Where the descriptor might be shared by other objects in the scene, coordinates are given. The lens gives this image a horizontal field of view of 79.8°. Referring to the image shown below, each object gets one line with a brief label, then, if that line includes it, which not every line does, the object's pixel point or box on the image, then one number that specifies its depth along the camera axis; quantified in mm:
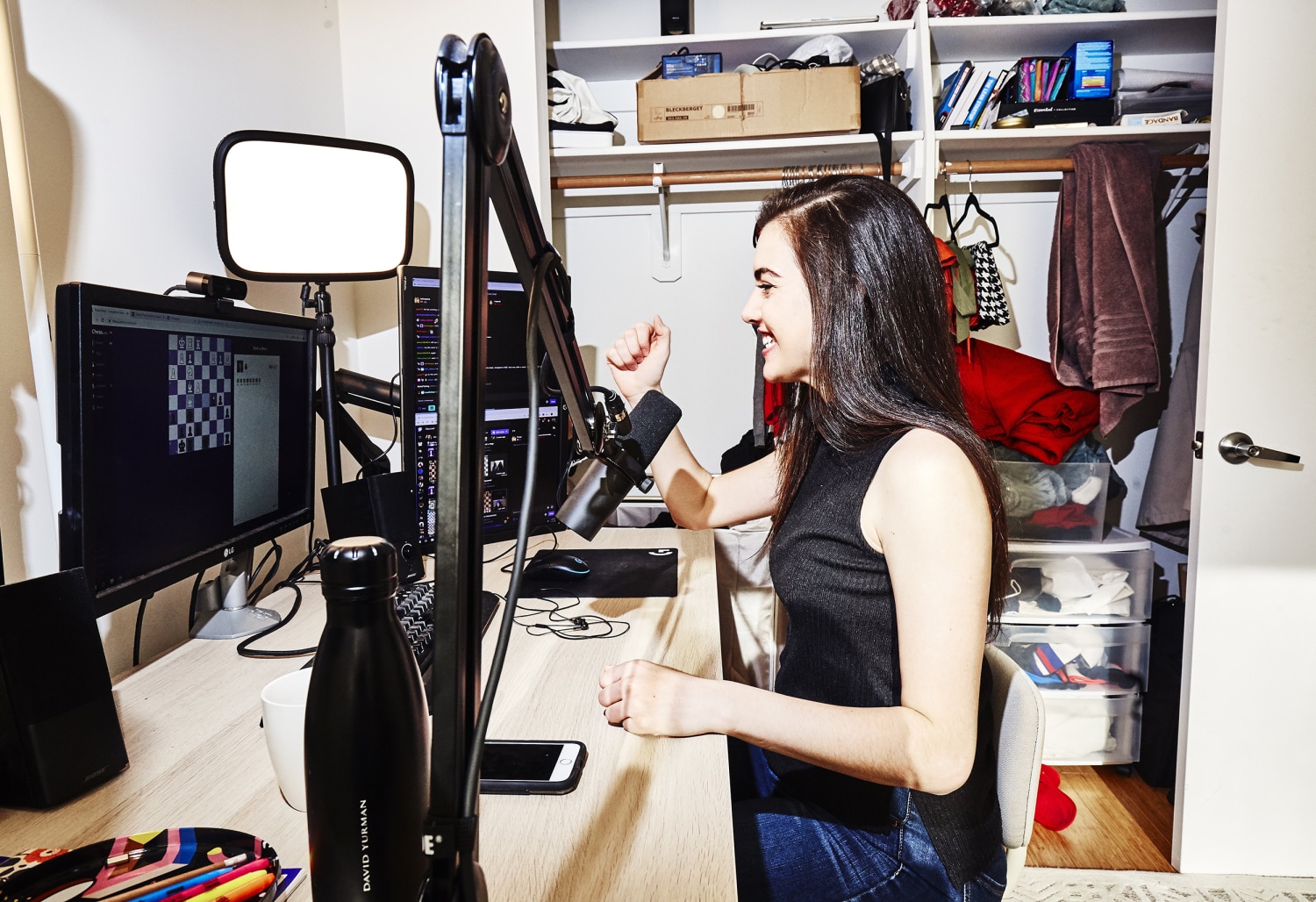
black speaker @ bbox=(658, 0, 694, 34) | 2299
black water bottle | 403
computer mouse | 1420
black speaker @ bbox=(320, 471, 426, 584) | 1267
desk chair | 837
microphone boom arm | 302
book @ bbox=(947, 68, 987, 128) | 2348
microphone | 691
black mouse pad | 1353
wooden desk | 599
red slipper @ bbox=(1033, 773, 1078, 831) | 1923
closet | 1592
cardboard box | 2115
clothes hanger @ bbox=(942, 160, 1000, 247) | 2301
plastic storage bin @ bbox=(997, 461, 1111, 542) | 2148
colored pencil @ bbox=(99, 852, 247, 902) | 522
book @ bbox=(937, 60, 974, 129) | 2271
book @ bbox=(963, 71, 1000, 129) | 2242
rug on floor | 1661
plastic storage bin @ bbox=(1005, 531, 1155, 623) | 2123
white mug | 611
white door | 1564
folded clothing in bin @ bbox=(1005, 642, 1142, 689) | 2125
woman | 809
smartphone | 699
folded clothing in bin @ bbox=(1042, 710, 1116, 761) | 2117
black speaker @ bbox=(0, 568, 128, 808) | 671
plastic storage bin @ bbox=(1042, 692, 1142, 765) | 2117
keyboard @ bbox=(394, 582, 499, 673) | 946
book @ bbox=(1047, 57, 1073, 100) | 2221
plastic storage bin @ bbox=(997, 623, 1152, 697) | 2129
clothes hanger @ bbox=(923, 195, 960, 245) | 2118
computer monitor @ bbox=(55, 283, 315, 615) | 781
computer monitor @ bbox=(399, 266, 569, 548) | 1420
